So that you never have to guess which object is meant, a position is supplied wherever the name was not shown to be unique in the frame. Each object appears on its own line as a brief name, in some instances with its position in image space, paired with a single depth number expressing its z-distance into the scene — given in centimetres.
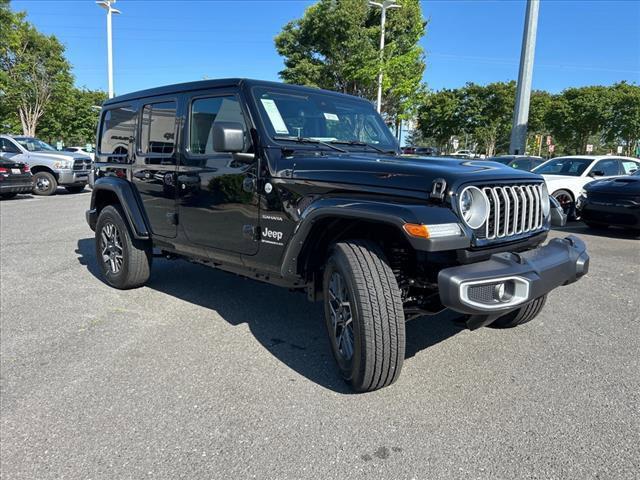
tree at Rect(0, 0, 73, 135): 2644
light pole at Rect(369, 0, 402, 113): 1997
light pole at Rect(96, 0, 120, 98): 2465
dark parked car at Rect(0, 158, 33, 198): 1293
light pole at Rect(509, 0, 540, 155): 1670
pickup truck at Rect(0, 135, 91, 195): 1476
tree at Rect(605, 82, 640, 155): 3606
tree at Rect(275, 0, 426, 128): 2083
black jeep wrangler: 265
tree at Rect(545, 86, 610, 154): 3716
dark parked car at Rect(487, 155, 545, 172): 1385
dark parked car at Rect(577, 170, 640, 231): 841
